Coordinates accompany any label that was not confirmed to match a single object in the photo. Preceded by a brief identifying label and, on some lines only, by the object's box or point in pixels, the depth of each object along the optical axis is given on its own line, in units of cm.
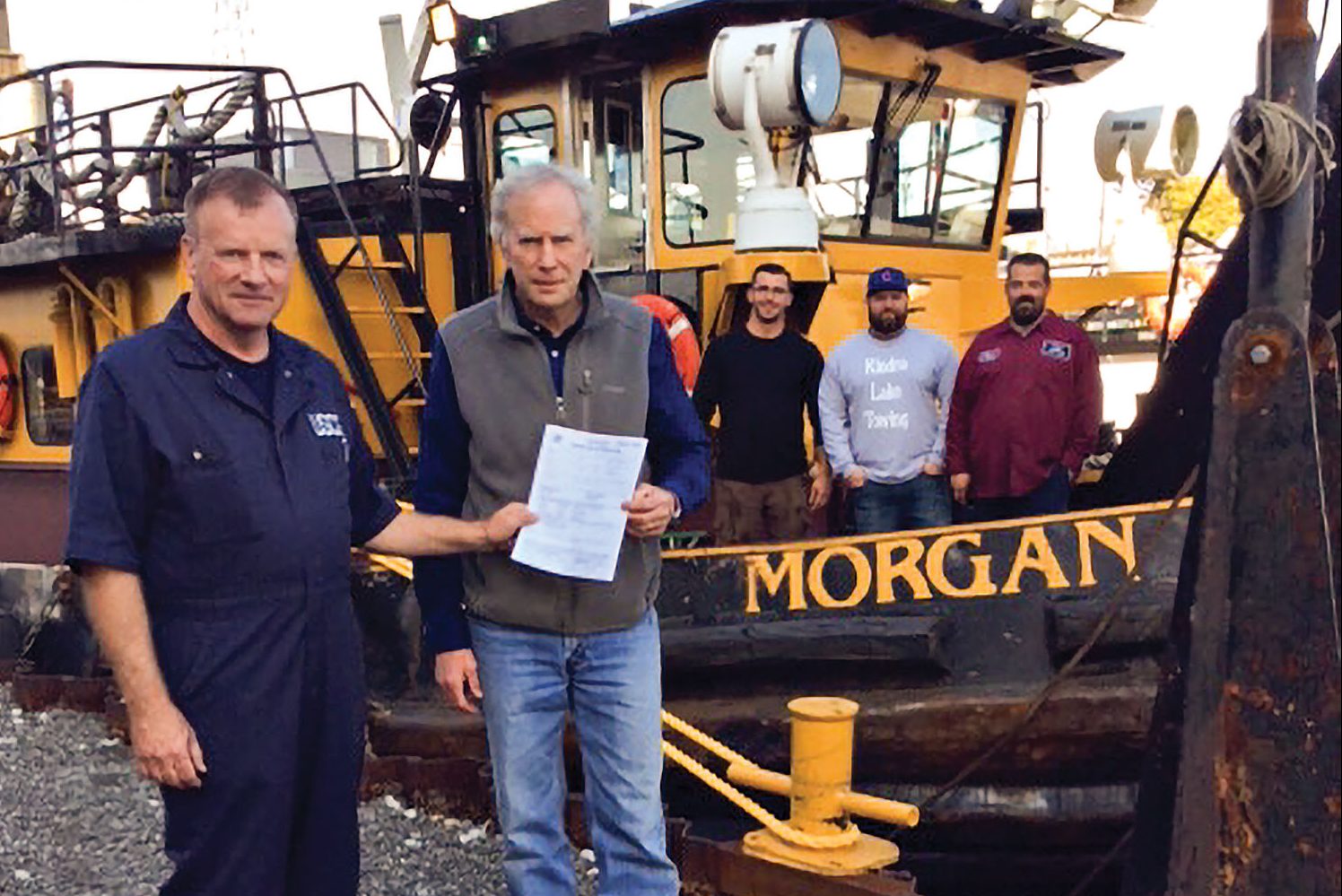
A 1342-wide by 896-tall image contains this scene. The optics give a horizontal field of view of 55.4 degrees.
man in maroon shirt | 423
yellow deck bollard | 306
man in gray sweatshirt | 443
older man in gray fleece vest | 253
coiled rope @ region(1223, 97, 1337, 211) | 157
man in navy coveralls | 217
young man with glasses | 449
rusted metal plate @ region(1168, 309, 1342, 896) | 162
